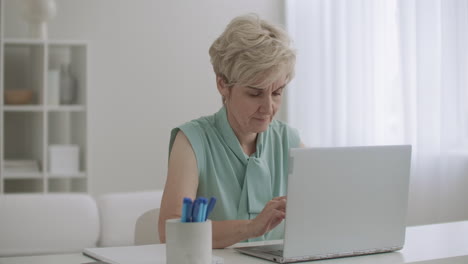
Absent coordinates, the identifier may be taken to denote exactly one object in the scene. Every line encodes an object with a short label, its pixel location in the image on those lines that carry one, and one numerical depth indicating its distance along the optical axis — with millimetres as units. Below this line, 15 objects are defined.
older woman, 1820
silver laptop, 1357
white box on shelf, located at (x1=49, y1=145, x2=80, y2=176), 4059
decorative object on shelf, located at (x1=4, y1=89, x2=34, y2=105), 4039
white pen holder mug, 1227
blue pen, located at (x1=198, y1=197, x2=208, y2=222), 1234
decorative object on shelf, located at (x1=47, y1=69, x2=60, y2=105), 4027
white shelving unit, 4004
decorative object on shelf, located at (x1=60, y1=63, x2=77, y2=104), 4102
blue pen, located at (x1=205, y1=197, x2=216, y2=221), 1242
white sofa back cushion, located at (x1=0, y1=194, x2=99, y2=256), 2439
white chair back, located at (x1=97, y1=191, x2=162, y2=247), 2613
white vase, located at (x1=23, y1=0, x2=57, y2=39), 4062
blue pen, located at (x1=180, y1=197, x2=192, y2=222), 1228
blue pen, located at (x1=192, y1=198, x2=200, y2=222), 1229
